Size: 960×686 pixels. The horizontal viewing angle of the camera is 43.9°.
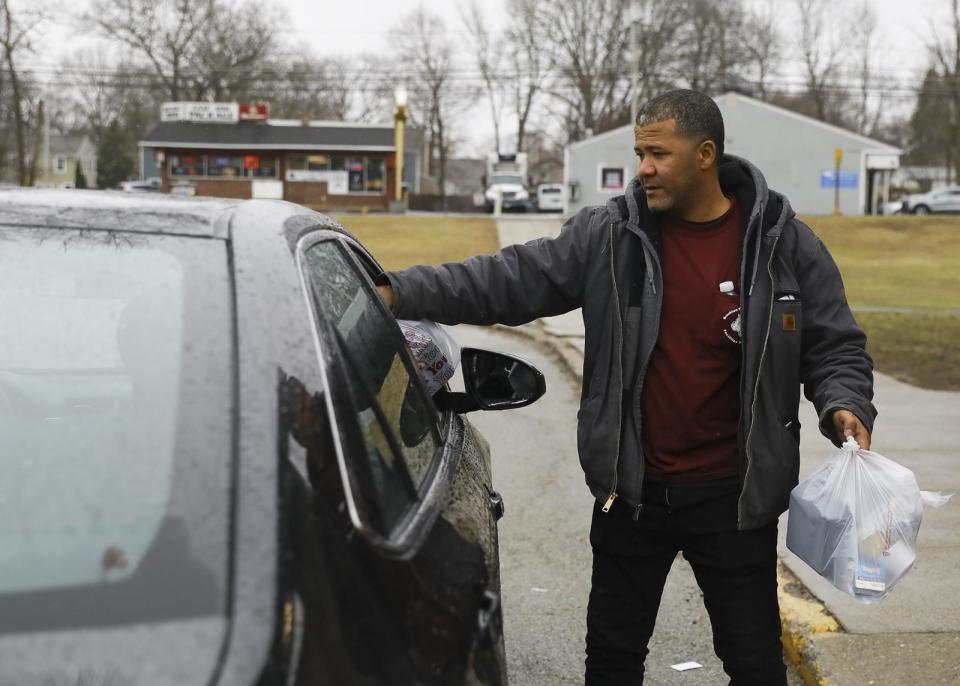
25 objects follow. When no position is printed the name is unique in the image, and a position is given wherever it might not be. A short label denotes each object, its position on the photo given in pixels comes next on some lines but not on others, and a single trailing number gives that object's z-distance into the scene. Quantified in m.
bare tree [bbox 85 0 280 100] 63.50
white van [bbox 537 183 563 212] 54.38
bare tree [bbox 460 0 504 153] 69.86
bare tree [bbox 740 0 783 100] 72.25
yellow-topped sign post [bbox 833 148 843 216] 42.09
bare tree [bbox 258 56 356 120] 68.06
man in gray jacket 3.03
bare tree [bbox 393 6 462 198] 70.75
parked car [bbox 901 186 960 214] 48.62
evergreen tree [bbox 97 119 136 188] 73.31
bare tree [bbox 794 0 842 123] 73.56
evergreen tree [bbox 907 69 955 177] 62.28
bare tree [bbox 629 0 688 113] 66.94
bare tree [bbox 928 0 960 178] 60.09
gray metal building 45.69
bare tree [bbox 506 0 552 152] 66.94
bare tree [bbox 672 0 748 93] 68.38
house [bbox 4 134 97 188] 96.29
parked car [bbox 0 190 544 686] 1.45
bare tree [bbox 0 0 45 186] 50.56
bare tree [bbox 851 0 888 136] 69.56
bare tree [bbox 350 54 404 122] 72.00
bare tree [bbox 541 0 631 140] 66.50
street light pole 42.28
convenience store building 50.53
